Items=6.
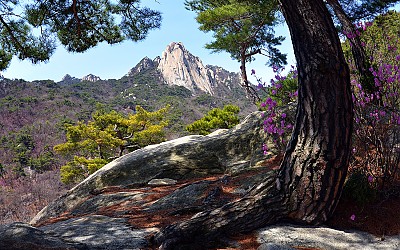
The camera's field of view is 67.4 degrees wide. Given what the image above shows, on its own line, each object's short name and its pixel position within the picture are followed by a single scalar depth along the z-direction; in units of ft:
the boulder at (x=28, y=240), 6.54
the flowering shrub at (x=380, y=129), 9.47
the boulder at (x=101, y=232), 7.65
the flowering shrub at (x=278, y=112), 12.93
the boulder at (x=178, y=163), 18.17
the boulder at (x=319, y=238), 7.32
